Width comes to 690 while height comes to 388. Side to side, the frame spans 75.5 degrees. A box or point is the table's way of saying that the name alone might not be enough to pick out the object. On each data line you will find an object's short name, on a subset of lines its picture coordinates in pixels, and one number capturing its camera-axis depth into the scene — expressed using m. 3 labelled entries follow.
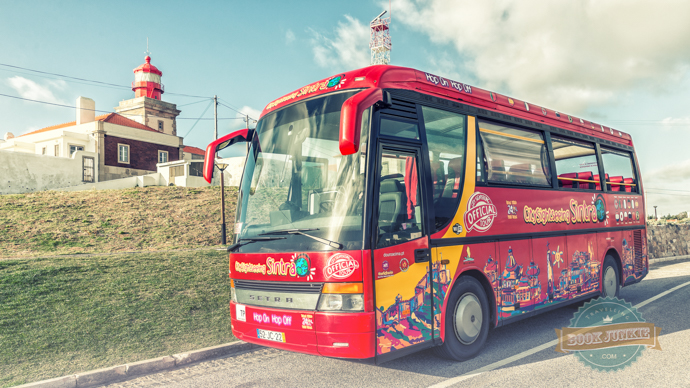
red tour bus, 4.42
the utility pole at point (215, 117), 36.38
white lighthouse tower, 49.78
